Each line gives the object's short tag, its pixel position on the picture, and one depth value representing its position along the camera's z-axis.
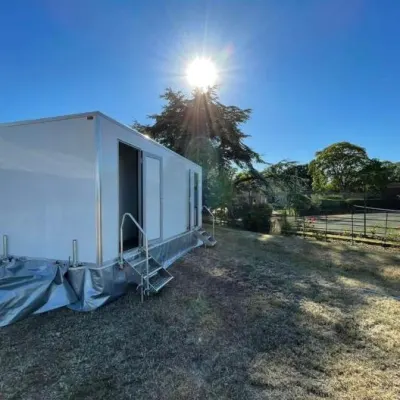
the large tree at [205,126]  15.47
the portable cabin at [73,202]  3.48
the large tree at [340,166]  35.16
